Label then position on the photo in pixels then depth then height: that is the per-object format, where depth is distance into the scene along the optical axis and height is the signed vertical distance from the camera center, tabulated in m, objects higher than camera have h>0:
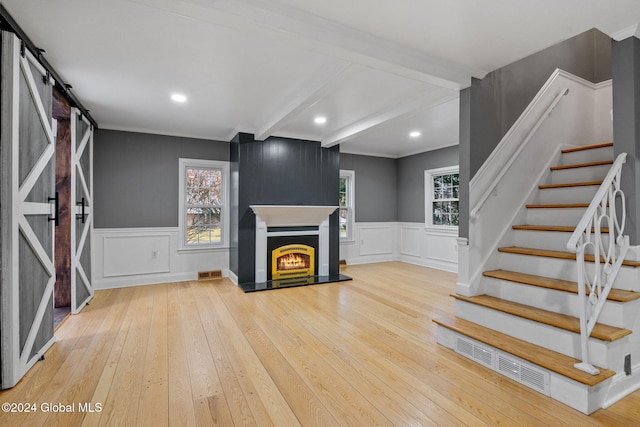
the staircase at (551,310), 1.91 -0.73
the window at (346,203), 6.88 +0.28
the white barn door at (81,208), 3.62 +0.09
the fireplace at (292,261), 5.26 -0.82
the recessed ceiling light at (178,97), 3.51 +1.39
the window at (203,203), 5.30 +0.21
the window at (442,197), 6.22 +0.38
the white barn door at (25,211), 2.09 +0.03
